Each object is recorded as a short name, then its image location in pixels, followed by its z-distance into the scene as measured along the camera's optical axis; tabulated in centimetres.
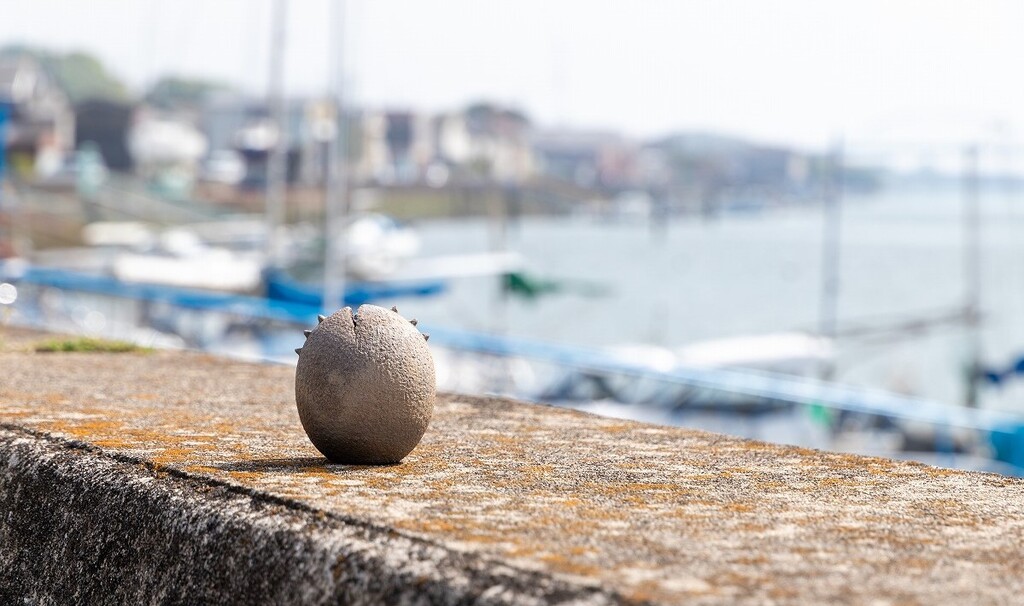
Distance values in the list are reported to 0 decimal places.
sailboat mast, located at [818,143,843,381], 4022
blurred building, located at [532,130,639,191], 10031
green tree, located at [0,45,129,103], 15500
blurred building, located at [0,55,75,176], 8925
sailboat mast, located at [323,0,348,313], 2833
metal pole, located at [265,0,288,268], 3716
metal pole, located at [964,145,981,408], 3756
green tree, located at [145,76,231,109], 9310
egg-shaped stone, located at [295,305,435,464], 429
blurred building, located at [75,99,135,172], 10288
